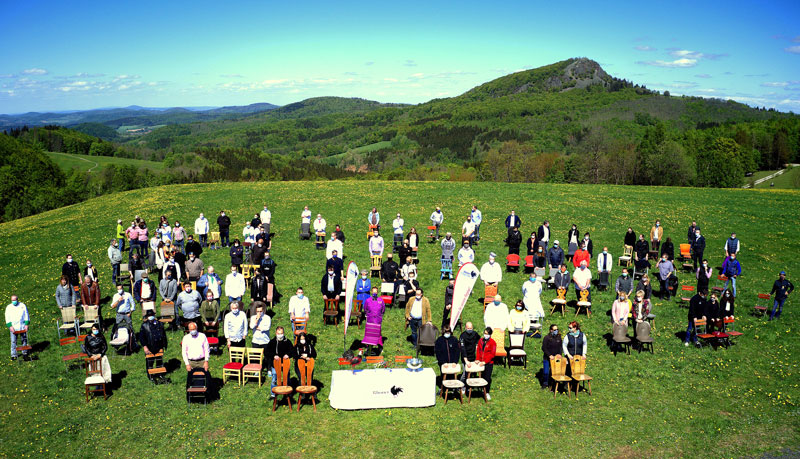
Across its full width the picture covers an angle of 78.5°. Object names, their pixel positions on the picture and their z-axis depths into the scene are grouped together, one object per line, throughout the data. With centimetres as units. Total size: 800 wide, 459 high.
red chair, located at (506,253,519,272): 2335
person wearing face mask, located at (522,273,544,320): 1680
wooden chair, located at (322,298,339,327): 1778
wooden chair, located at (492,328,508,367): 1463
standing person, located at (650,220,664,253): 2533
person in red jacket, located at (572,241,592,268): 2042
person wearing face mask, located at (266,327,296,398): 1312
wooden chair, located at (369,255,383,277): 2302
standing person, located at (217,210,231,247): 2747
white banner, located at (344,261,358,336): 1488
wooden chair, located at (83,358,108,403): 1309
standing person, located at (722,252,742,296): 1964
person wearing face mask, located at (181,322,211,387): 1324
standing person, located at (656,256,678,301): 1995
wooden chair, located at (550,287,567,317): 1871
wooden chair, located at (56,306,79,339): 1667
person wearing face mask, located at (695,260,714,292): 1883
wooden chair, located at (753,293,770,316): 1859
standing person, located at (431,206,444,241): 2886
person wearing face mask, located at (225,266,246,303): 1739
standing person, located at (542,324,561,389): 1345
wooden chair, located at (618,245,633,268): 2459
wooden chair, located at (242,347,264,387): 1370
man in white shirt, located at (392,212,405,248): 2730
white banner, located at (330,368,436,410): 1268
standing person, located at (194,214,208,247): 2694
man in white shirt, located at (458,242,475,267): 2072
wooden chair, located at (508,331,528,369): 1501
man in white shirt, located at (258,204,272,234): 2844
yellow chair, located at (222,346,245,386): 1373
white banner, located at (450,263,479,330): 1535
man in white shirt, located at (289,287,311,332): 1595
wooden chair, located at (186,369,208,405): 1270
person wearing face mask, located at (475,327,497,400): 1319
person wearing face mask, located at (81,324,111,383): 1330
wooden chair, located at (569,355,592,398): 1336
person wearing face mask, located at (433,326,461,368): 1345
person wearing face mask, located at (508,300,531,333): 1516
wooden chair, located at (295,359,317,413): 1263
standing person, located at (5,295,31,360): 1536
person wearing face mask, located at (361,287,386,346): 1534
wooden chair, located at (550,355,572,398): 1331
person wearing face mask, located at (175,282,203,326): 1588
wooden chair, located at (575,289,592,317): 1842
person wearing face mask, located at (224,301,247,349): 1452
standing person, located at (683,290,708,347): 1625
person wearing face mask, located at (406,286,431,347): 1580
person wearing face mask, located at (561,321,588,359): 1355
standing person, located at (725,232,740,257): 2195
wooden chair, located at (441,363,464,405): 1284
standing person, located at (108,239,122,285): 2208
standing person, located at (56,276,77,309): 1708
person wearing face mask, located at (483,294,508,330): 1501
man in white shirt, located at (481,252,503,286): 1881
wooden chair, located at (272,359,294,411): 1245
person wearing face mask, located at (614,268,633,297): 1839
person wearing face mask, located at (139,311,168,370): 1413
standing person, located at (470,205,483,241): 2759
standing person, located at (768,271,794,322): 1803
